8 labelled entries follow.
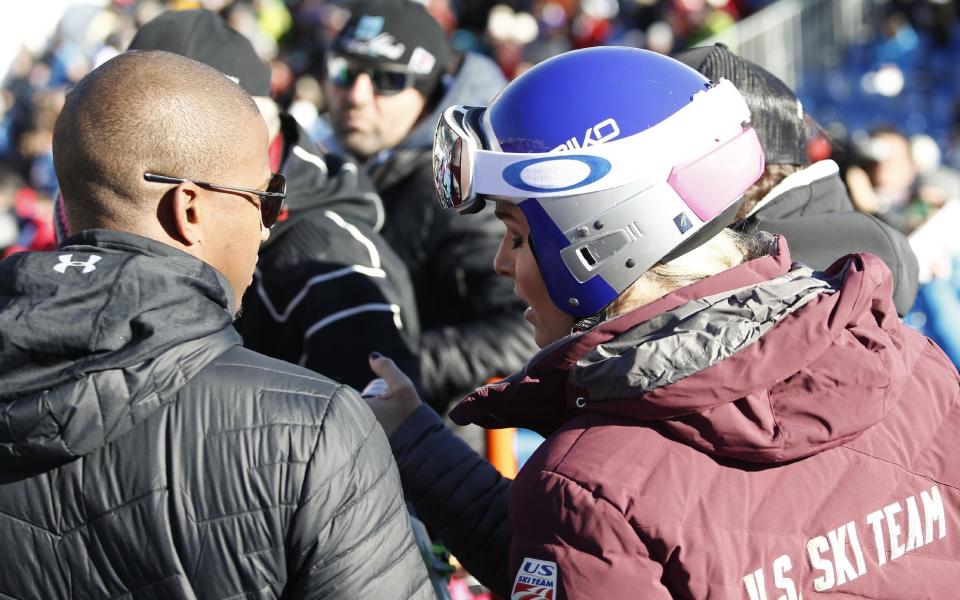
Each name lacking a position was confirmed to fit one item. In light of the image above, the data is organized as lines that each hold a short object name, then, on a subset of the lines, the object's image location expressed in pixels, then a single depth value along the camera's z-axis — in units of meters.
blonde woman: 1.79
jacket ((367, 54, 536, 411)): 4.29
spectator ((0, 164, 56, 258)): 8.30
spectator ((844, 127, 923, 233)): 7.42
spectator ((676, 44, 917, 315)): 2.75
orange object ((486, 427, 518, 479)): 4.35
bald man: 1.74
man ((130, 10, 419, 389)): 3.14
